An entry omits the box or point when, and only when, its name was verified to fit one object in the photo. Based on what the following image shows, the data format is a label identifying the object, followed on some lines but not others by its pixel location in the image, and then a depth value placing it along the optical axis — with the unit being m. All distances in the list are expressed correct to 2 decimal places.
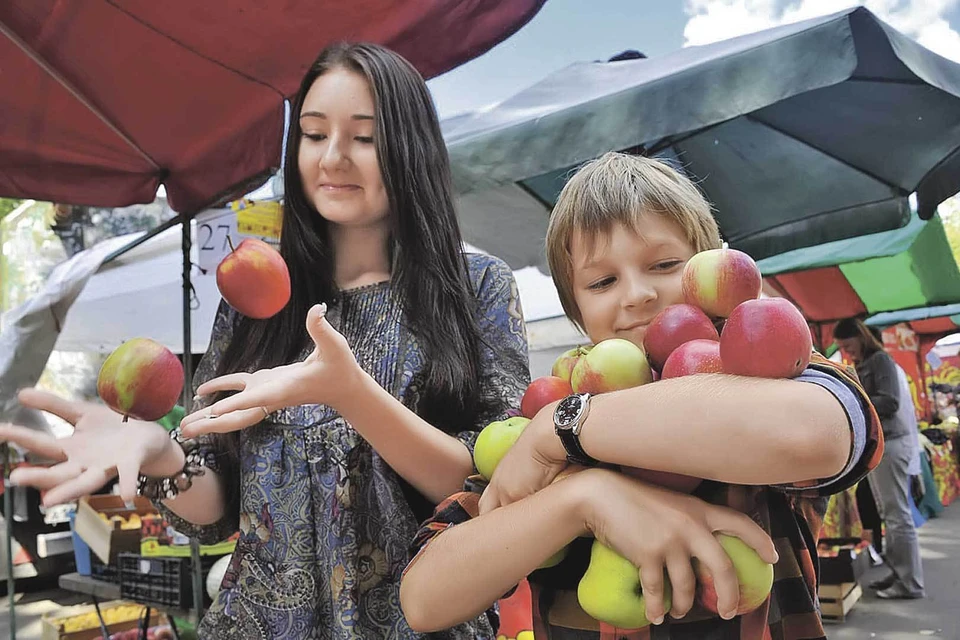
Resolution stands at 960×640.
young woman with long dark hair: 1.18
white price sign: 3.15
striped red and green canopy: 4.95
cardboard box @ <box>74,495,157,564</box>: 3.78
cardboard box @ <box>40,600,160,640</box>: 4.15
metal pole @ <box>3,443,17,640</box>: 3.23
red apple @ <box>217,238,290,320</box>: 1.26
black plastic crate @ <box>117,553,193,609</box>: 3.03
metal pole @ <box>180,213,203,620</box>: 2.83
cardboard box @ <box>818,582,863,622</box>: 4.98
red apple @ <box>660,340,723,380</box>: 0.78
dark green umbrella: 2.17
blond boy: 0.68
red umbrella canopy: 1.93
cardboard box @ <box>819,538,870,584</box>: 5.02
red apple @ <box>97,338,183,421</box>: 1.11
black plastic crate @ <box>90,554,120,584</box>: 3.70
